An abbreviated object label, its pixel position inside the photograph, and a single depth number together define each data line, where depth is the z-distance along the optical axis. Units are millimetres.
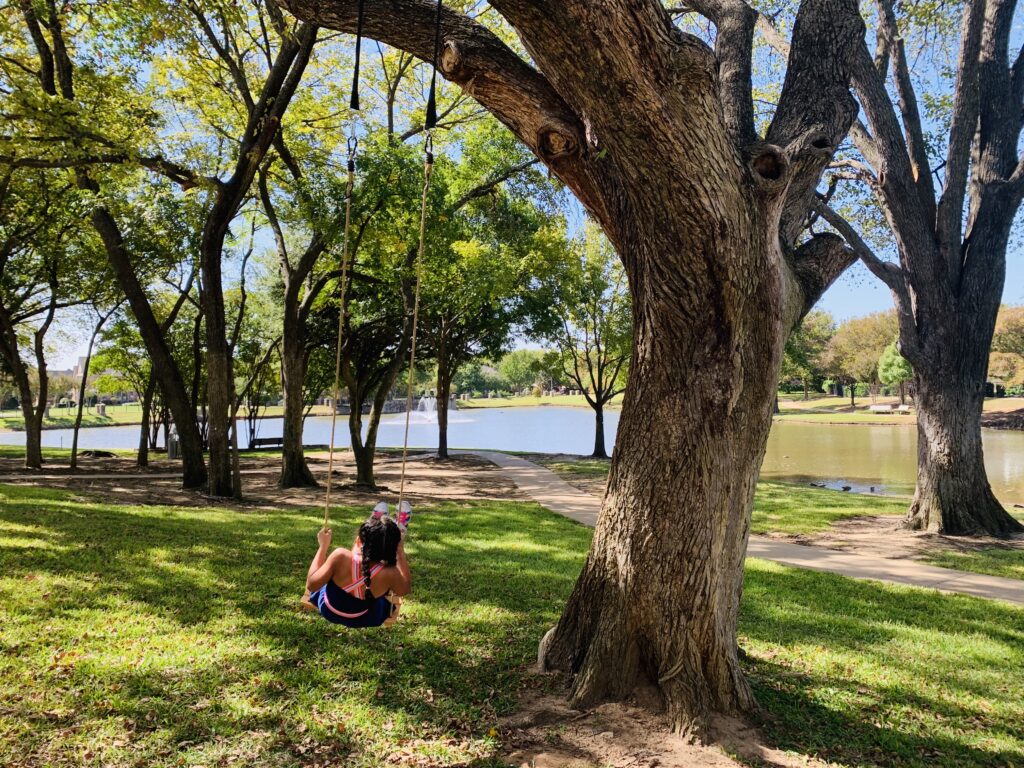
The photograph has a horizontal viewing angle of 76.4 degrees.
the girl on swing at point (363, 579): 3811
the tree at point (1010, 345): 44250
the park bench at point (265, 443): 27666
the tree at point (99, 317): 18562
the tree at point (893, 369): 54625
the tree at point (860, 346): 56188
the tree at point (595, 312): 22844
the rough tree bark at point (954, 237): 9766
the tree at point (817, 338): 51781
